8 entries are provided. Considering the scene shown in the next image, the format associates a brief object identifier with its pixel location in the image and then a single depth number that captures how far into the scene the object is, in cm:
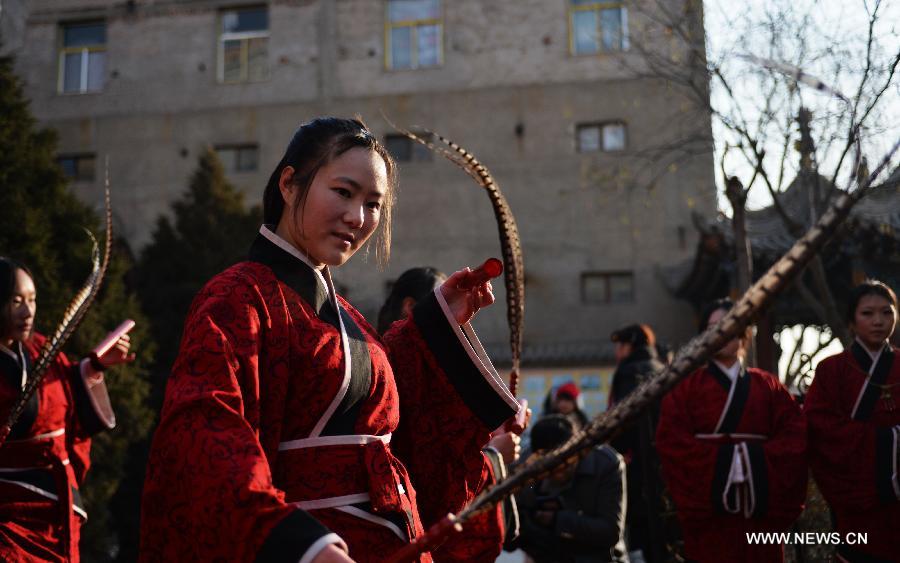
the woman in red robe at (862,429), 419
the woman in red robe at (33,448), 367
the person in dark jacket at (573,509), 442
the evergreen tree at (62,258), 743
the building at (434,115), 1655
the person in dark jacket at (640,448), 590
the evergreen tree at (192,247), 1249
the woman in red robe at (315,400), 164
